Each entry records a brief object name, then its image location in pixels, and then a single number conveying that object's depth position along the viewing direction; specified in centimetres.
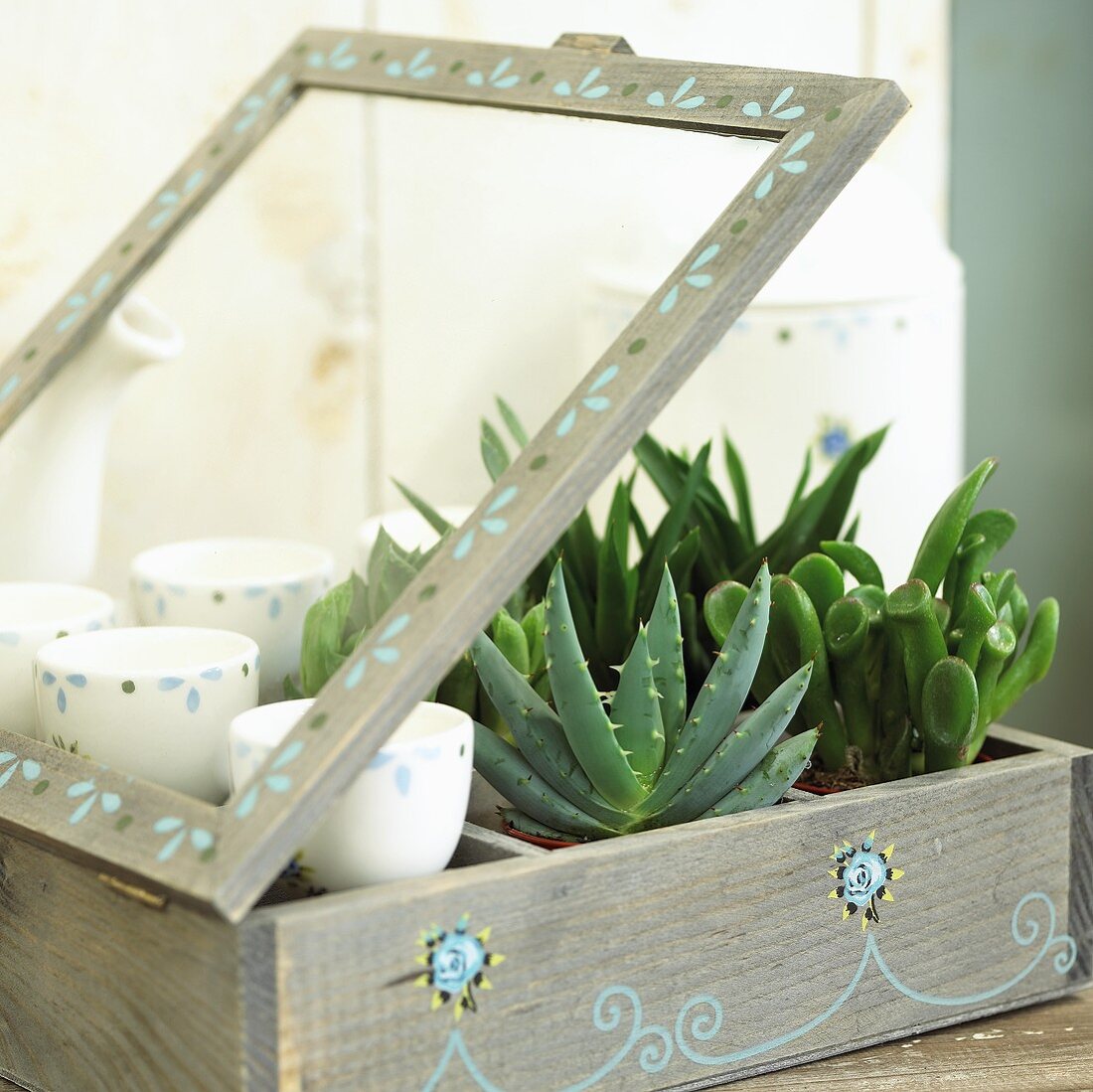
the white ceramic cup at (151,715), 120
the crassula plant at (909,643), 122
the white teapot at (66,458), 135
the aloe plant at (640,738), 119
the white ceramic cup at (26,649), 125
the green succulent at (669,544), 129
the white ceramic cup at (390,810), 115
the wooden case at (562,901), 113
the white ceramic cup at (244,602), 129
